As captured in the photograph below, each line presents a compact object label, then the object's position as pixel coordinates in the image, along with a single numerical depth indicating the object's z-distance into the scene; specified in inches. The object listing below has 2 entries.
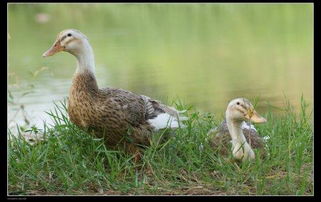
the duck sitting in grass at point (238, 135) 342.3
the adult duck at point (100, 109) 342.0
